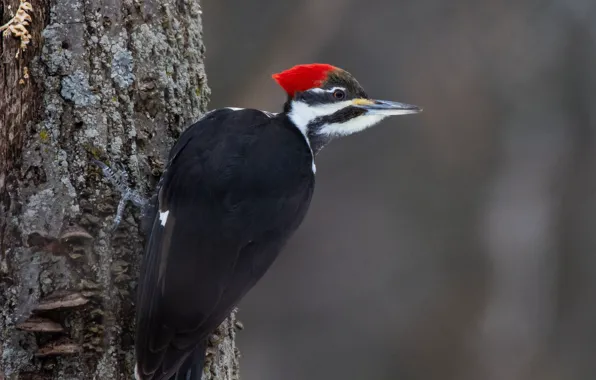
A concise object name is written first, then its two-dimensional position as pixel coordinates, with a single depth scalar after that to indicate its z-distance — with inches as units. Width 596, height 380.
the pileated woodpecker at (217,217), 246.2
